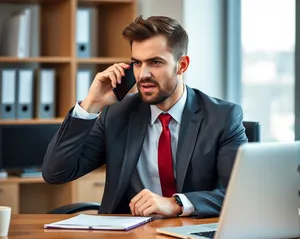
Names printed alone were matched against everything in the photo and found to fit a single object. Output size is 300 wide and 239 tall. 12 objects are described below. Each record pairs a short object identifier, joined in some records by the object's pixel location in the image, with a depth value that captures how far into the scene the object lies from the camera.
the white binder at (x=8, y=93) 5.21
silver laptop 2.08
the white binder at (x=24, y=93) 5.26
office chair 3.43
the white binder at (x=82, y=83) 5.40
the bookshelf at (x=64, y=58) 5.31
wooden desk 2.50
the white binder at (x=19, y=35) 5.23
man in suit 3.22
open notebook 2.61
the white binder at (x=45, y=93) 5.32
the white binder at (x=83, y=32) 5.39
